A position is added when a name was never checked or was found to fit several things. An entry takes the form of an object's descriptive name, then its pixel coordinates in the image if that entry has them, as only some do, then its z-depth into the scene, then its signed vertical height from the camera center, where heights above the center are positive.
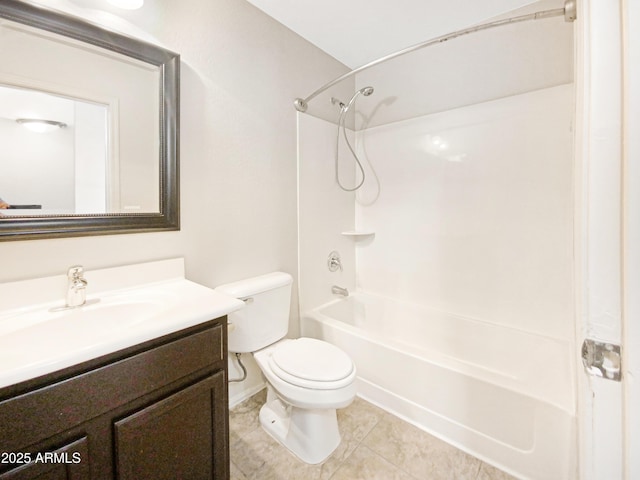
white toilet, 1.27 -0.61
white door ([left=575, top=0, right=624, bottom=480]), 0.44 +0.03
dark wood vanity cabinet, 0.64 -0.47
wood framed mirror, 0.98 +0.45
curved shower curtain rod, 0.91 +0.95
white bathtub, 1.21 -0.75
